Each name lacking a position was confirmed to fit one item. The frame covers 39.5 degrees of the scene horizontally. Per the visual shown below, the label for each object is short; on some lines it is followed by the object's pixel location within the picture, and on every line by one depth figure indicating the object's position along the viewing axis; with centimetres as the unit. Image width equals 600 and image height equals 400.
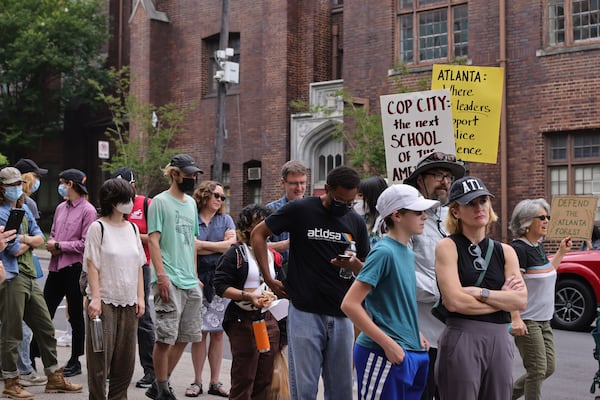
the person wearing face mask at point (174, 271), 733
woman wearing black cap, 455
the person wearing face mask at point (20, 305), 746
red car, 1345
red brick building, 1944
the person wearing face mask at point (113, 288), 637
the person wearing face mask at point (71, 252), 836
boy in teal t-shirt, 453
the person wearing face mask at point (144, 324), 824
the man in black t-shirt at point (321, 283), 539
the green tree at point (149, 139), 2758
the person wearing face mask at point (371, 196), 679
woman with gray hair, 667
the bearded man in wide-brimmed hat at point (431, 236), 521
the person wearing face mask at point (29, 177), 859
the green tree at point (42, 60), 3469
